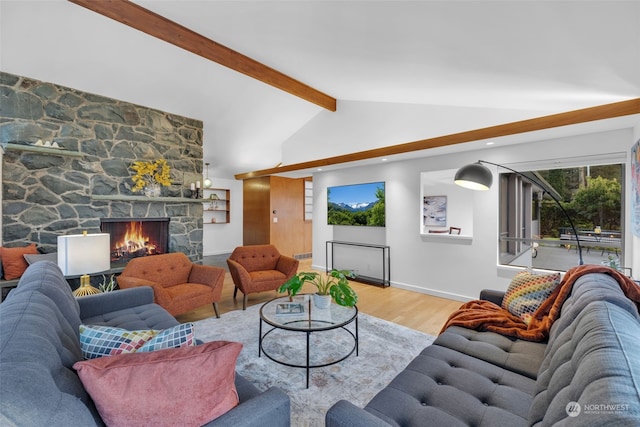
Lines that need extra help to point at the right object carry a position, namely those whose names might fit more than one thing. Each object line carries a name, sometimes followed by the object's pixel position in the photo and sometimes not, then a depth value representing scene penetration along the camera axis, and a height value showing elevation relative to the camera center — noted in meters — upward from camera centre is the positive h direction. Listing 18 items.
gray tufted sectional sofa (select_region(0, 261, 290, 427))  0.71 -0.45
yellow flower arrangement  4.30 +0.64
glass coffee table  2.33 -1.12
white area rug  2.00 -1.21
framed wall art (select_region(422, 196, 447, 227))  5.68 +0.07
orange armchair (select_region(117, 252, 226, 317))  2.94 -0.72
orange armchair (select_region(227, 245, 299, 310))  3.72 -0.74
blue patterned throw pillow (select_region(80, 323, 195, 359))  1.21 -0.53
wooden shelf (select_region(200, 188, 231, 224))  8.28 +0.20
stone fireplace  3.41 +0.74
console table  4.95 -0.90
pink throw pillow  0.90 -0.54
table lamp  2.24 -0.30
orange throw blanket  1.79 -0.74
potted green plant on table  2.38 -0.62
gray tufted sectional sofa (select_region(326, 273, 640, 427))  0.78 -0.76
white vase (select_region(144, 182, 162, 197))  4.41 +0.40
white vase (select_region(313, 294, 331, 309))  2.56 -0.75
